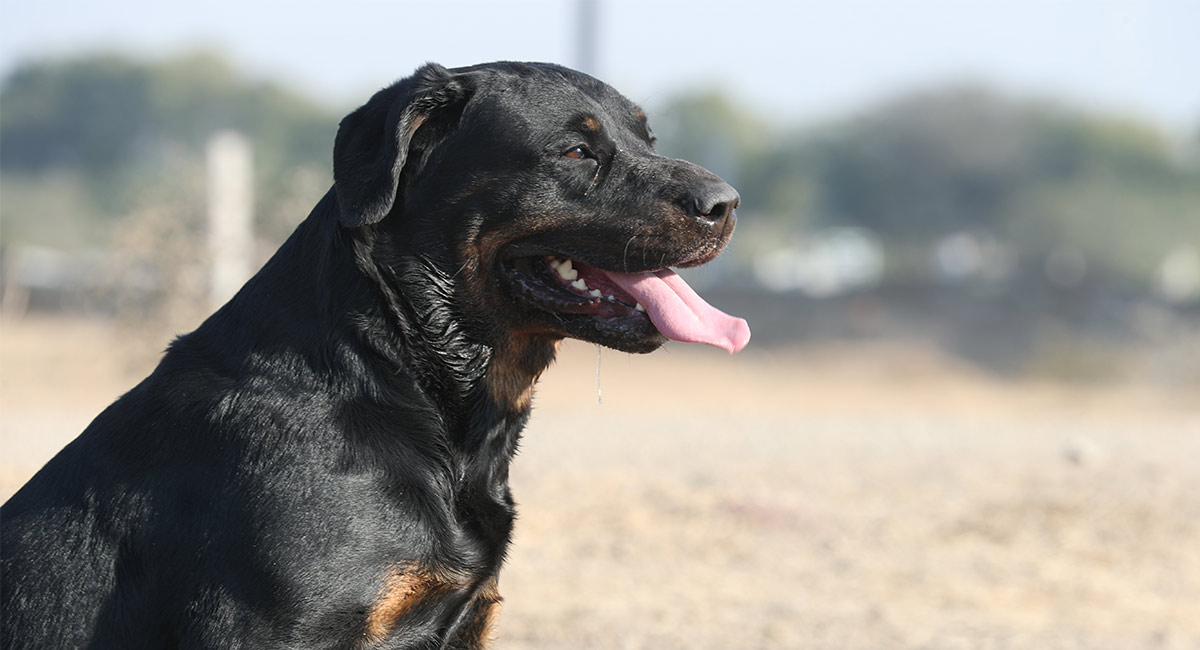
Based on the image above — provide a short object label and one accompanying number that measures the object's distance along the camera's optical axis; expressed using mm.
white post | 16609
